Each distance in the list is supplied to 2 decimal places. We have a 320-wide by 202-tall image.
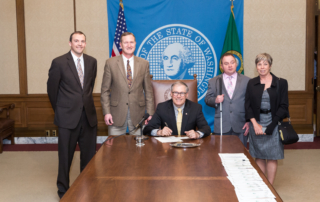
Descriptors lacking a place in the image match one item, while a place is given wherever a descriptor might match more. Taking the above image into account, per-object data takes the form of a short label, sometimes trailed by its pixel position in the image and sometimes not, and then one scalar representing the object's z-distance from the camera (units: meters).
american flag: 5.28
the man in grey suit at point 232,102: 3.33
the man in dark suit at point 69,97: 3.17
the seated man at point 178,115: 3.05
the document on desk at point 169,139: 2.71
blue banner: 5.46
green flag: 5.28
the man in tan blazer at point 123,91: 3.47
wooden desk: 1.53
